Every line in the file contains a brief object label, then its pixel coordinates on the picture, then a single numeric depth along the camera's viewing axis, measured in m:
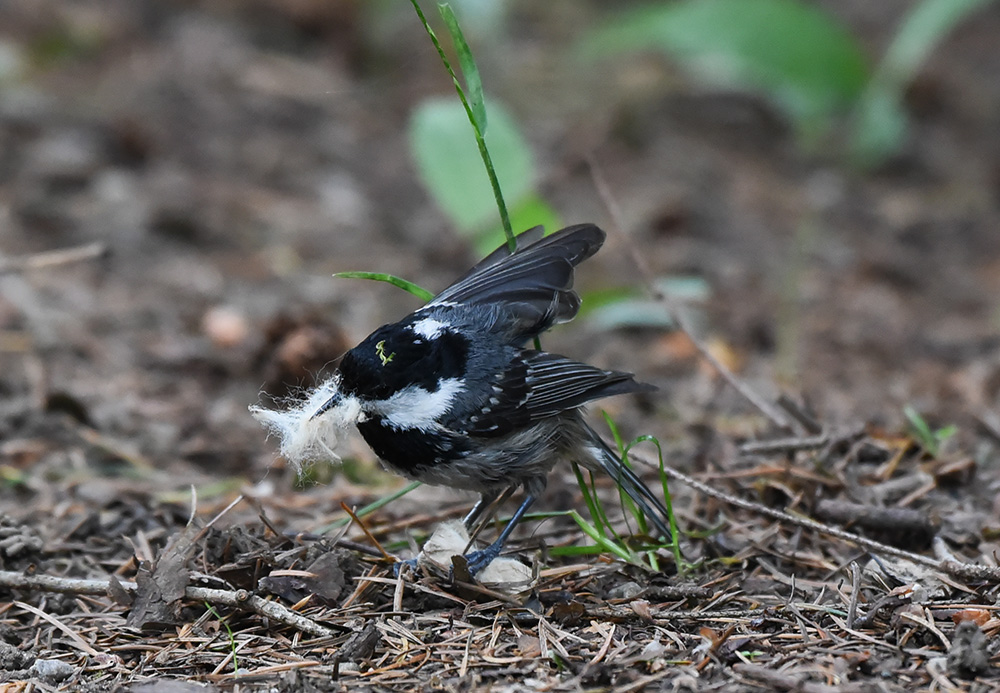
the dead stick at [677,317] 8.34
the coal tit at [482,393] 6.51
